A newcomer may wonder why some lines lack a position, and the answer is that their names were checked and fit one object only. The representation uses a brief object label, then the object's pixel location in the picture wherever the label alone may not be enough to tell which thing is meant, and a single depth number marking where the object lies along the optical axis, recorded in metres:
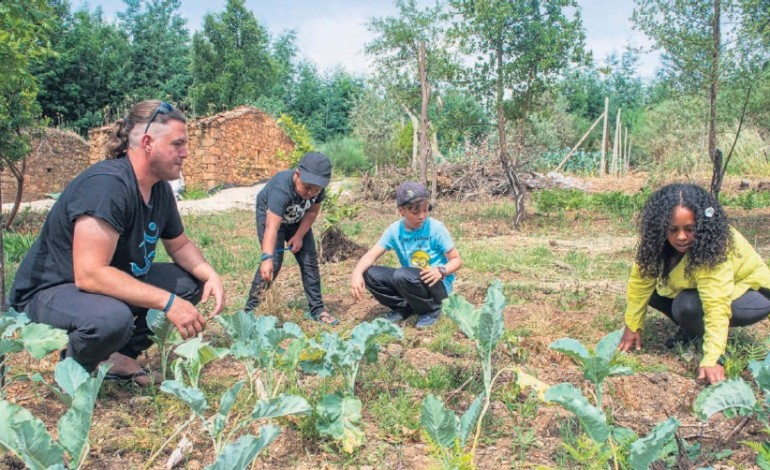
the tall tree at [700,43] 7.73
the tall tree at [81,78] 25.52
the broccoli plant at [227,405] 1.95
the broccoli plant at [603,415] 1.74
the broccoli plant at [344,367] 2.29
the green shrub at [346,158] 23.08
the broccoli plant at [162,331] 2.75
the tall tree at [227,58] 24.62
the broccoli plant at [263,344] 2.44
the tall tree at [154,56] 29.00
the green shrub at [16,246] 7.05
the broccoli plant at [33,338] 2.33
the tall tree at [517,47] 9.33
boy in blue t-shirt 3.95
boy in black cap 4.06
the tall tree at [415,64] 10.19
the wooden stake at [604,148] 18.81
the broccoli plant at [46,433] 1.68
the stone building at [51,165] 16.89
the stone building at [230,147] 17.44
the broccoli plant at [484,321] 2.46
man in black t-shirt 2.57
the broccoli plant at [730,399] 2.03
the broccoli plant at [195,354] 2.43
